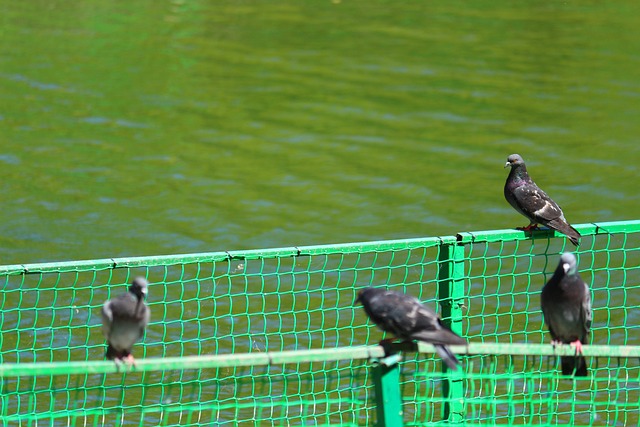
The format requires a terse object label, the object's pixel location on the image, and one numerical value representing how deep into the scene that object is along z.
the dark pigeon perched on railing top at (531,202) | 13.38
